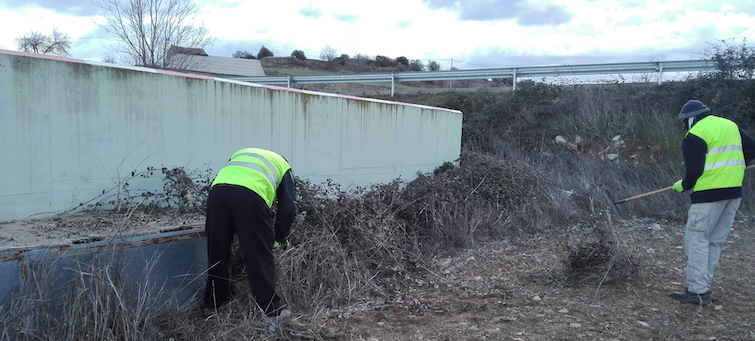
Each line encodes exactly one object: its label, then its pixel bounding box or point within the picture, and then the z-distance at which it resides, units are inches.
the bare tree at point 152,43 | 590.6
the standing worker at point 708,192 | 173.3
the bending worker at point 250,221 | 143.3
